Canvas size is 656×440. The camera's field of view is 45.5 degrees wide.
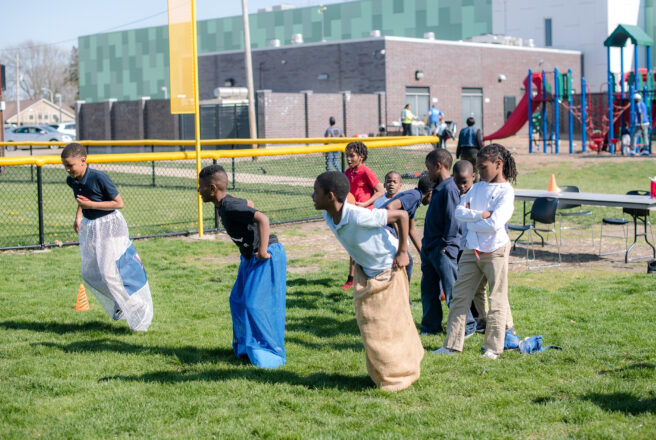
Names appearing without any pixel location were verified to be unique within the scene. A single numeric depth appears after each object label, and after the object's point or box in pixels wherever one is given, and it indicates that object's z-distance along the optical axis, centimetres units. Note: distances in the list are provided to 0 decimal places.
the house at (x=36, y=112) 9044
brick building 3753
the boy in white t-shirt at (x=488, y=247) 601
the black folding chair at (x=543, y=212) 1055
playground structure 2860
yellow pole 1180
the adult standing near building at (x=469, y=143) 1825
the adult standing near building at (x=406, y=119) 3188
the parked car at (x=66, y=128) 4973
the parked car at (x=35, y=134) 4788
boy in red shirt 846
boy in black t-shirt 607
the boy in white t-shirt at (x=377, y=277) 528
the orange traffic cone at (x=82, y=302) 814
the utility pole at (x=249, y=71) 2873
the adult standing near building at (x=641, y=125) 2788
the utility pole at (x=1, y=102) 2668
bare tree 10881
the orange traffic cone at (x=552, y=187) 1207
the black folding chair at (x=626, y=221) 1053
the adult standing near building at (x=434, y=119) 3316
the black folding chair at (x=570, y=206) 1110
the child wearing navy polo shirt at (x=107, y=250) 709
